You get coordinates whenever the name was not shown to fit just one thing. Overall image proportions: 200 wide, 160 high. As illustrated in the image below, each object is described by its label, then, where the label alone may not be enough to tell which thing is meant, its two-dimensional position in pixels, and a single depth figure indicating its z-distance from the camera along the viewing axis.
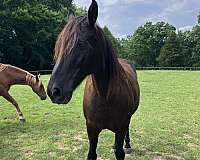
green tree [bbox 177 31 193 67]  61.09
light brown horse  8.61
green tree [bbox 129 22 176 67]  69.31
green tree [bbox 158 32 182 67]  60.88
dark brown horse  2.95
